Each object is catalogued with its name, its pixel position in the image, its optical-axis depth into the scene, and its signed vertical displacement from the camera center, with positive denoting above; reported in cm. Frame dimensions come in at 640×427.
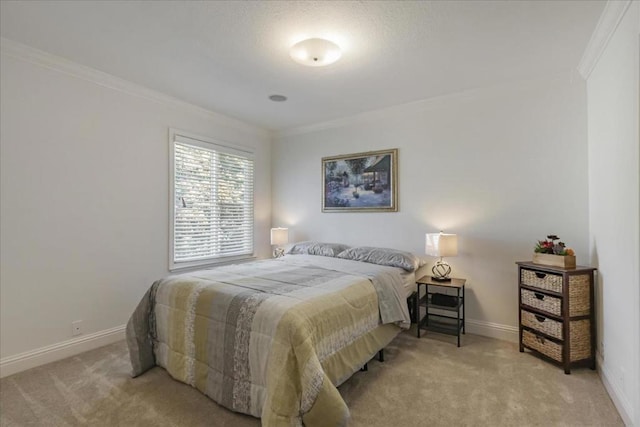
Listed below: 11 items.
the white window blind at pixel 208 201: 371 +18
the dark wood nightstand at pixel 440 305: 309 -96
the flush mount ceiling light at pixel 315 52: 230 +125
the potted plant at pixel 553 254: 251 -35
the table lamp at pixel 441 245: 314 -33
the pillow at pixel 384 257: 323 -48
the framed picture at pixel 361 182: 388 +43
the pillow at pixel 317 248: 382 -44
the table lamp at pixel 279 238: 445 -35
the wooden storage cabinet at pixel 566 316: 242 -83
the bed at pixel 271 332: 162 -79
